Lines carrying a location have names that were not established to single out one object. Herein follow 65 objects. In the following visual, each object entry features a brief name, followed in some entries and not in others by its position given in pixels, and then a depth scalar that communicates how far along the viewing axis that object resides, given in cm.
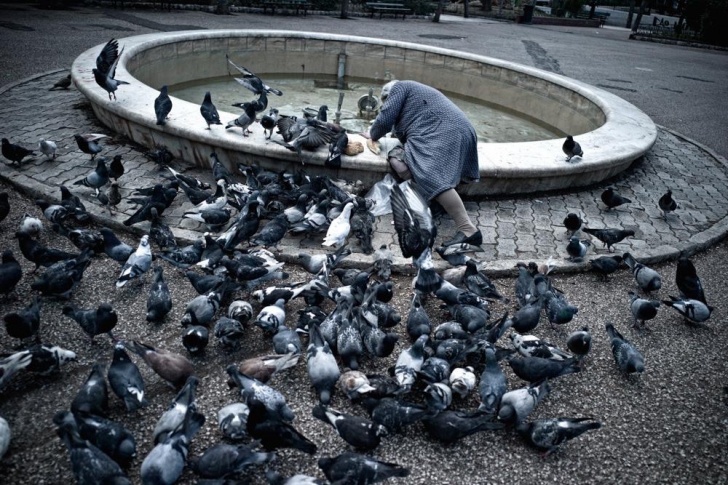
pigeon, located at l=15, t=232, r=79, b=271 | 389
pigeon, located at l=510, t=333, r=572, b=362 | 345
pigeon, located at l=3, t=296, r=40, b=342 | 303
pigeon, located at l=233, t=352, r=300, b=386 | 305
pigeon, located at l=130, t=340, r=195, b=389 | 298
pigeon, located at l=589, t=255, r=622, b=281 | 461
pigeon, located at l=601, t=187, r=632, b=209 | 569
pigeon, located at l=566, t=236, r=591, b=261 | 471
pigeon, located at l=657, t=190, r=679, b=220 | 567
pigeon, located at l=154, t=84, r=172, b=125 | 554
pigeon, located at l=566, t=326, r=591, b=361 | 355
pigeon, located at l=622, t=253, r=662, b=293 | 450
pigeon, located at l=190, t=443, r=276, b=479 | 245
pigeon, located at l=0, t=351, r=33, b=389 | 277
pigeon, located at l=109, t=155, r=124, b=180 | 516
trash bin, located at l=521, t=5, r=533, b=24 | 2966
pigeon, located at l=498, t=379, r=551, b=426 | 296
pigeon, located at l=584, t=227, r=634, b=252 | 493
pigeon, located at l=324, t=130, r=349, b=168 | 516
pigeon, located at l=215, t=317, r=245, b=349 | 335
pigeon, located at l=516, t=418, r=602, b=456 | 282
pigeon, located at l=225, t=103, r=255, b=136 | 540
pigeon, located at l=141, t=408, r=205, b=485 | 235
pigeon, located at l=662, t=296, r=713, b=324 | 412
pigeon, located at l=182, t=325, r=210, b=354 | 324
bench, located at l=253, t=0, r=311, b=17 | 2019
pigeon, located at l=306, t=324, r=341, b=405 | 304
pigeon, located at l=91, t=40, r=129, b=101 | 599
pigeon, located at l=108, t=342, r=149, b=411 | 280
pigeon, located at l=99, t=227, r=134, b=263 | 405
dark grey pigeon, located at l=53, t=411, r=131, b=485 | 227
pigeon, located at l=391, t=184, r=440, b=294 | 405
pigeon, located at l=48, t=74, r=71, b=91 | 793
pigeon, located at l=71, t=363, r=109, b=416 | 266
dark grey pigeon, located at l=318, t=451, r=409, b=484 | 245
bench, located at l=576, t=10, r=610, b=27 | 3497
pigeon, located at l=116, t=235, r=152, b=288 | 382
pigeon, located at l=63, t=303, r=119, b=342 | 318
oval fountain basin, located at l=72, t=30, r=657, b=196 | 553
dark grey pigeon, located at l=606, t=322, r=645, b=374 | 348
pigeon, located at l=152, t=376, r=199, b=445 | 259
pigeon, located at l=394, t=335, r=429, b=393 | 310
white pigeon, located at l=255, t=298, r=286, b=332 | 349
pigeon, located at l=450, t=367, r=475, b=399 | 312
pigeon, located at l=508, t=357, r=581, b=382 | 326
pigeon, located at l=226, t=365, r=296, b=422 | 281
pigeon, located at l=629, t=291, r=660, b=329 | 396
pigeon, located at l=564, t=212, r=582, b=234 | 506
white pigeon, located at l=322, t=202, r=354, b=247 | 453
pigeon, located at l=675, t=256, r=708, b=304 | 431
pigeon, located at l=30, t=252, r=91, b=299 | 358
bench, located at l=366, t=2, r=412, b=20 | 2355
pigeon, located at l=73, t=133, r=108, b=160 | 548
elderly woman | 471
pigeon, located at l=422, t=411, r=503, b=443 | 280
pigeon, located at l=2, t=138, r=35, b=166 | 523
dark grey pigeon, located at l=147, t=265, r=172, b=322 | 353
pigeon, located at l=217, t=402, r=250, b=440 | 271
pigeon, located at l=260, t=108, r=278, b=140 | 532
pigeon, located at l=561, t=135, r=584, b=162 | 577
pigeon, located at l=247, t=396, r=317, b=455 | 257
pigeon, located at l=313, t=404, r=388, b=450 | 271
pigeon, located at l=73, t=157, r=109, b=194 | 493
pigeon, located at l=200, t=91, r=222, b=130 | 542
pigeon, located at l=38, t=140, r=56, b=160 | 546
